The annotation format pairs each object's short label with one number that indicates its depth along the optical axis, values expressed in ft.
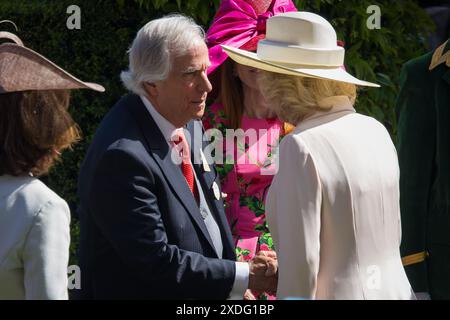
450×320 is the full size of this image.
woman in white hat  22.49
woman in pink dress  30.81
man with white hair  24.62
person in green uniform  27.78
